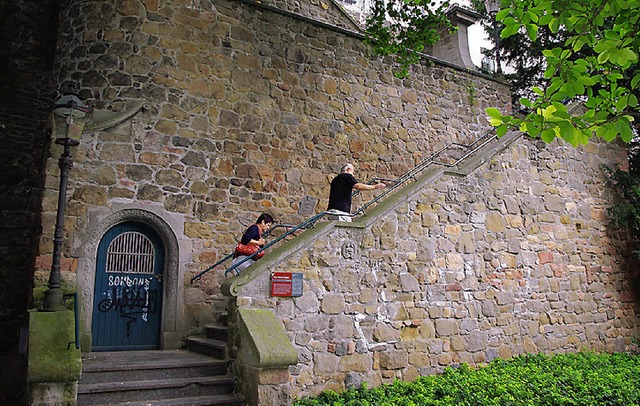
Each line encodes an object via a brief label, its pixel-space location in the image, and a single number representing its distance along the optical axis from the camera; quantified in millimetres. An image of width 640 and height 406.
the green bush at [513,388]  6422
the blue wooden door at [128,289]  7621
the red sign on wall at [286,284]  6258
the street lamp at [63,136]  6066
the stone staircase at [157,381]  5582
